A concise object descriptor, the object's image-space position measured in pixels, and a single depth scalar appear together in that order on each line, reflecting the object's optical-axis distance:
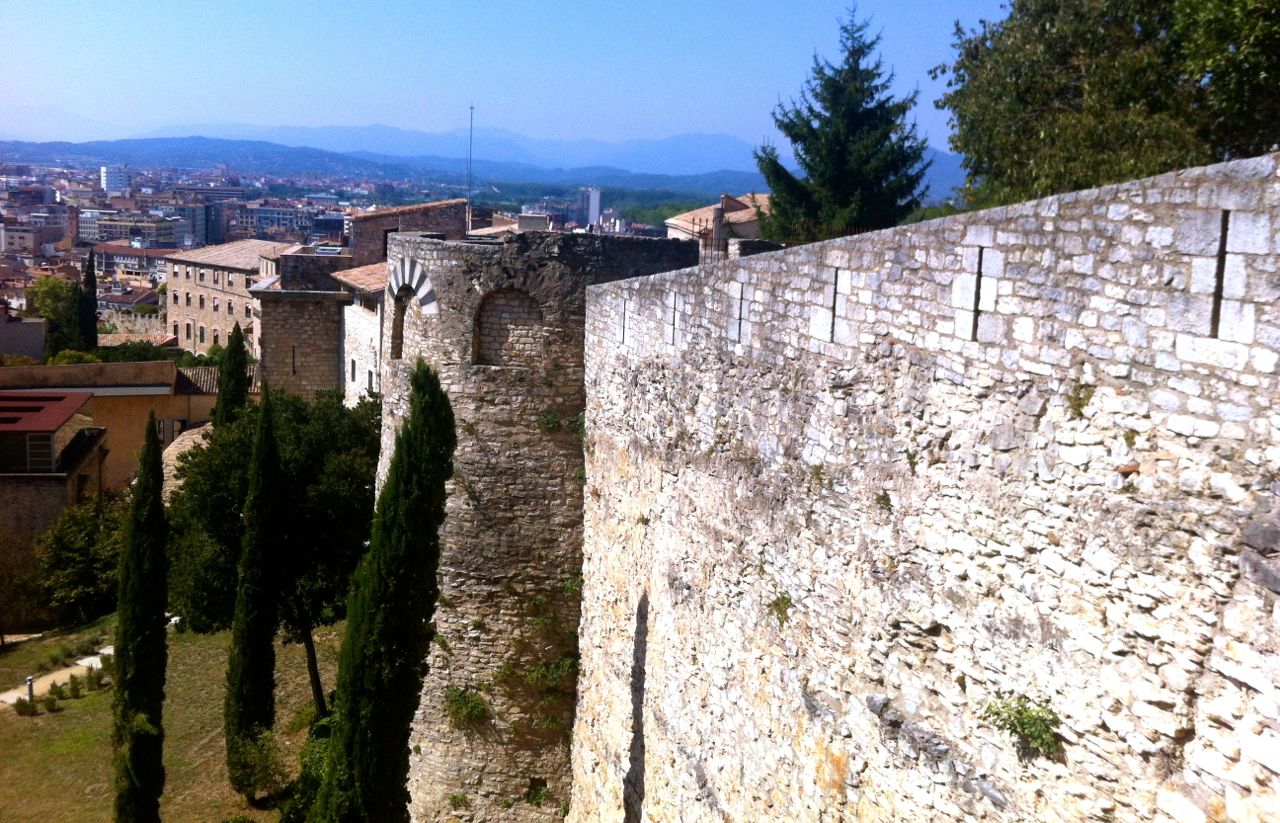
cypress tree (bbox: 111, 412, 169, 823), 15.43
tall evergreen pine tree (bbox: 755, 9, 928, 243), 28.23
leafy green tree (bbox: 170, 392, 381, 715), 19.75
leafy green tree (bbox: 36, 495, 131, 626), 28.92
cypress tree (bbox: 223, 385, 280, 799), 17.23
